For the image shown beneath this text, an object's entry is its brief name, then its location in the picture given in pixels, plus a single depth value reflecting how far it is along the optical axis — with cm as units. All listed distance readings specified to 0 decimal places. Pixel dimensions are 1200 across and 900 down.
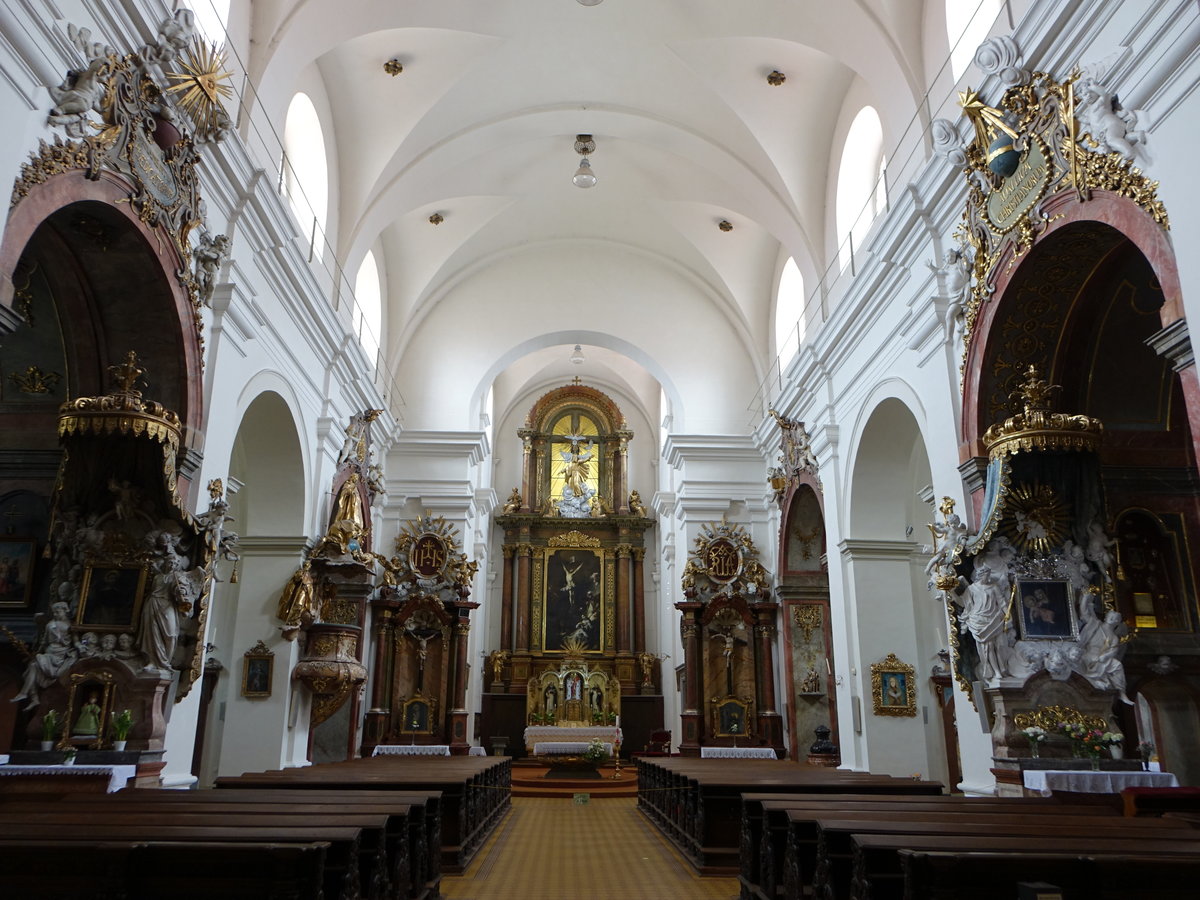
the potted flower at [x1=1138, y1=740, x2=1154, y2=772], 743
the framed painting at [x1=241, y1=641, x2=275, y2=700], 1056
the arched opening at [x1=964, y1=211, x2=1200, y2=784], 725
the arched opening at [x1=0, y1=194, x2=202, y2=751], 688
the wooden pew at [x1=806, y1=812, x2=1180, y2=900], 430
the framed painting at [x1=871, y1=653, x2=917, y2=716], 1066
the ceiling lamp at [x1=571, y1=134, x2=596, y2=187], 1396
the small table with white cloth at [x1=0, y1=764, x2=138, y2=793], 617
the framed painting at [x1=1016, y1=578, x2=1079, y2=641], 680
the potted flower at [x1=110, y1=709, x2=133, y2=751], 670
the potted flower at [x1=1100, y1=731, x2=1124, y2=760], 645
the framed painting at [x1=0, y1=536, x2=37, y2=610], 719
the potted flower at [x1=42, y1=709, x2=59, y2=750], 647
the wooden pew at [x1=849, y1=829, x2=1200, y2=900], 376
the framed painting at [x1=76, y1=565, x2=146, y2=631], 692
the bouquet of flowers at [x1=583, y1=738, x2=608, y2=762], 1574
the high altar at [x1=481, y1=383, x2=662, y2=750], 2067
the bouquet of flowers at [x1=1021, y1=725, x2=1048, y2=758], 656
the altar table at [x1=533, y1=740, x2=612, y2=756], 1602
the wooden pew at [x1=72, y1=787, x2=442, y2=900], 529
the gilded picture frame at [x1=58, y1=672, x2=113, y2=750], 660
